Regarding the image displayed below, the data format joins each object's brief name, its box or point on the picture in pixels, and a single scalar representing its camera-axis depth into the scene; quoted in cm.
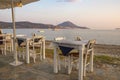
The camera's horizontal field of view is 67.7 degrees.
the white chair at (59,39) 244
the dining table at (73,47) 202
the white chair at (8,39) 360
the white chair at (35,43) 294
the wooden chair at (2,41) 352
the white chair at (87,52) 213
